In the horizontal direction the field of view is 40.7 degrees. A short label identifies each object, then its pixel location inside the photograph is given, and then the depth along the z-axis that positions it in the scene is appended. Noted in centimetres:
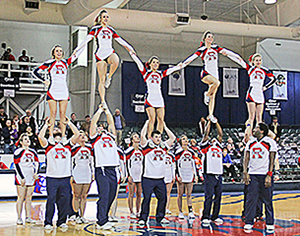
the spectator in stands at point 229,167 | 1601
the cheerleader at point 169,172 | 964
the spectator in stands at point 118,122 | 1645
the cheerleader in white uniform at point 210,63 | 877
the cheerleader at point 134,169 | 926
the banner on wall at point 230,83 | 2103
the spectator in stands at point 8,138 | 1471
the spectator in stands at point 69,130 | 1560
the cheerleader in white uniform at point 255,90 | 891
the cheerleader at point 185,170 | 945
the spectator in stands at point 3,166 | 1405
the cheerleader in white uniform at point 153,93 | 884
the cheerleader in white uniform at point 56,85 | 810
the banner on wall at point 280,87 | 2122
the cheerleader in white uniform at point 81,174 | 838
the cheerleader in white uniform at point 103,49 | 815
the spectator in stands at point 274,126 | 1572
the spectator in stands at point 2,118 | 1528
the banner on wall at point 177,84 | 2031
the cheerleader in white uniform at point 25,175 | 858
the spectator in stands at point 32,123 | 1530
